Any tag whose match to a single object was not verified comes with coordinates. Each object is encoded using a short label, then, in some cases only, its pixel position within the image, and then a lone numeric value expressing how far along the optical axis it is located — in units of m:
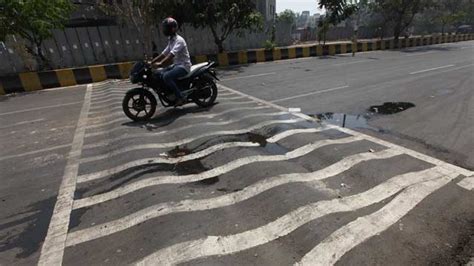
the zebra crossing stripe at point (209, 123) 6.08
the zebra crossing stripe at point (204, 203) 3.05
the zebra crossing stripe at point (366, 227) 2.59
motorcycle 6.42
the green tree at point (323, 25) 21.55
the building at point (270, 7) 34.03
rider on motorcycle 6.46
